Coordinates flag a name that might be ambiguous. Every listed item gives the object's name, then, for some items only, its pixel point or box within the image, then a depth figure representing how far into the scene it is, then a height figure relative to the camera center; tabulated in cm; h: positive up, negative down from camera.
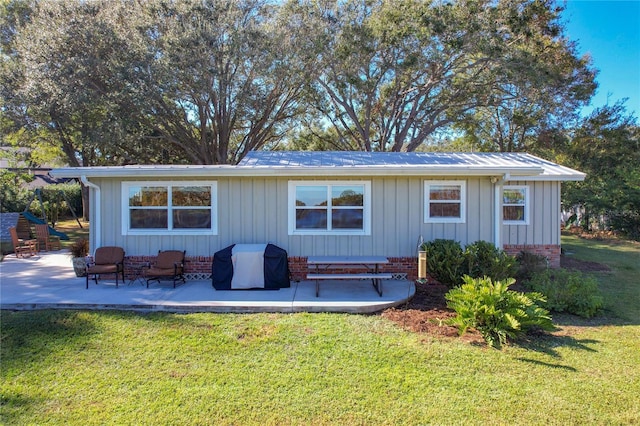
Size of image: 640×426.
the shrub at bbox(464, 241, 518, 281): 666 -93
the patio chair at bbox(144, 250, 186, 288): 712 -112
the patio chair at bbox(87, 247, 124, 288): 733 -100
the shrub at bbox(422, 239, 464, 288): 665 -94
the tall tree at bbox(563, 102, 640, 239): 1738 +269
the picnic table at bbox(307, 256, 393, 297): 655 -111
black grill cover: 698 -113
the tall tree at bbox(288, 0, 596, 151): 1316 +626
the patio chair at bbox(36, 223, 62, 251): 1227 -96
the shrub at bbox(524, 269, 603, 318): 579 -138
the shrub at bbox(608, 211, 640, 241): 1712 -48
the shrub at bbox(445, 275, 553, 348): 462 -132
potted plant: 799 -107
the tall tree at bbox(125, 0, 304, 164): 1210 +521
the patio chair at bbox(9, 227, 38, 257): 1112 -110
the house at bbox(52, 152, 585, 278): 770 -1
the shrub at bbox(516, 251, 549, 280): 831 -124
